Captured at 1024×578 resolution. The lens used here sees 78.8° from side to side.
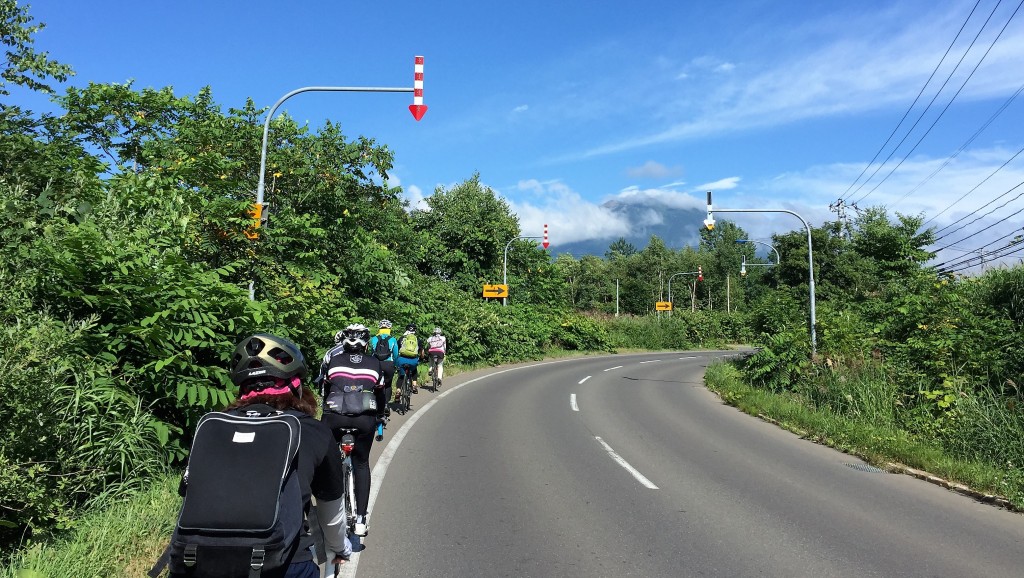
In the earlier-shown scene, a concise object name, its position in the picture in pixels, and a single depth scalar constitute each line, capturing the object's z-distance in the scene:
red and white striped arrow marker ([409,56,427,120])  11.05
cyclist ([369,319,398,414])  5.80
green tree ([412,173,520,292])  38.78
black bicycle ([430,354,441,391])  18.69
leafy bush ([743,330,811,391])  16.78
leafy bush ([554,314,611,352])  41.06
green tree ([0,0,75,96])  14.76
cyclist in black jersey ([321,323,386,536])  5.35
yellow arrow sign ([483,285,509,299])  35.47
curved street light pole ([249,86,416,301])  11.60
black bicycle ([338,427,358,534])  5.31
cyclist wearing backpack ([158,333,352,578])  2.12
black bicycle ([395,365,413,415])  13.84
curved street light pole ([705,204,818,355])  17.25
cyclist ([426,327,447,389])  18.45
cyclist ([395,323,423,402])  13.98
